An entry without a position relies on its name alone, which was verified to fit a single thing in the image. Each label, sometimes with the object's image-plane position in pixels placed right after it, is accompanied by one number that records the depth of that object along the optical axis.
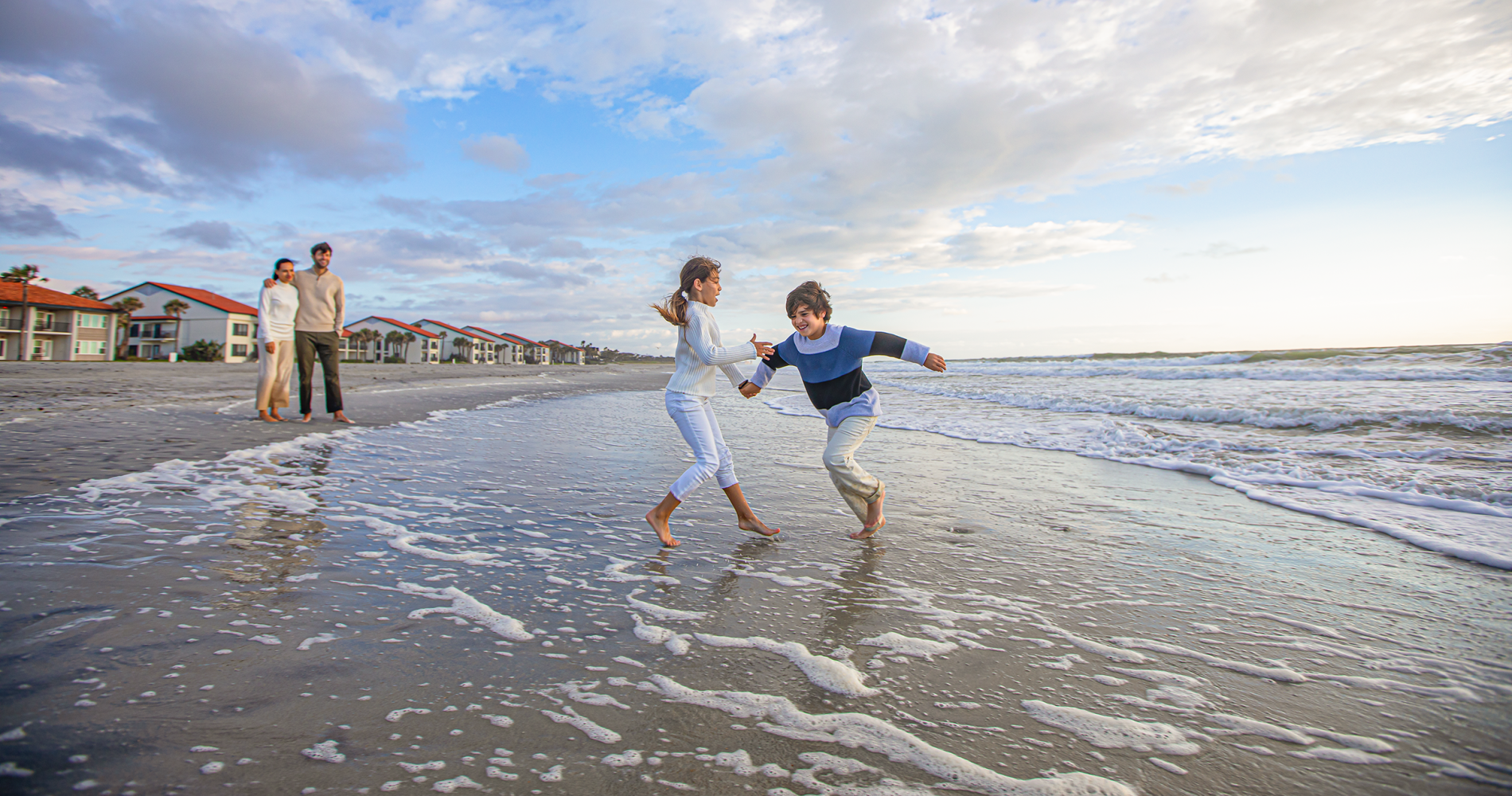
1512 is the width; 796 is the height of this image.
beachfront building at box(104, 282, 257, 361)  57.75
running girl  4.08
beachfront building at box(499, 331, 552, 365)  137.00
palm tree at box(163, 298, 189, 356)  57.75
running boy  4.25
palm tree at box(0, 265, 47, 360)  53.50
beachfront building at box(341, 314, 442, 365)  87.94
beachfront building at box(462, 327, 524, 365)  116.50
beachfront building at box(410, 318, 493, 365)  102.19
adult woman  8.41
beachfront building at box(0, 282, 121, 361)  44.53
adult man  8.55
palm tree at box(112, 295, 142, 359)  57.03
